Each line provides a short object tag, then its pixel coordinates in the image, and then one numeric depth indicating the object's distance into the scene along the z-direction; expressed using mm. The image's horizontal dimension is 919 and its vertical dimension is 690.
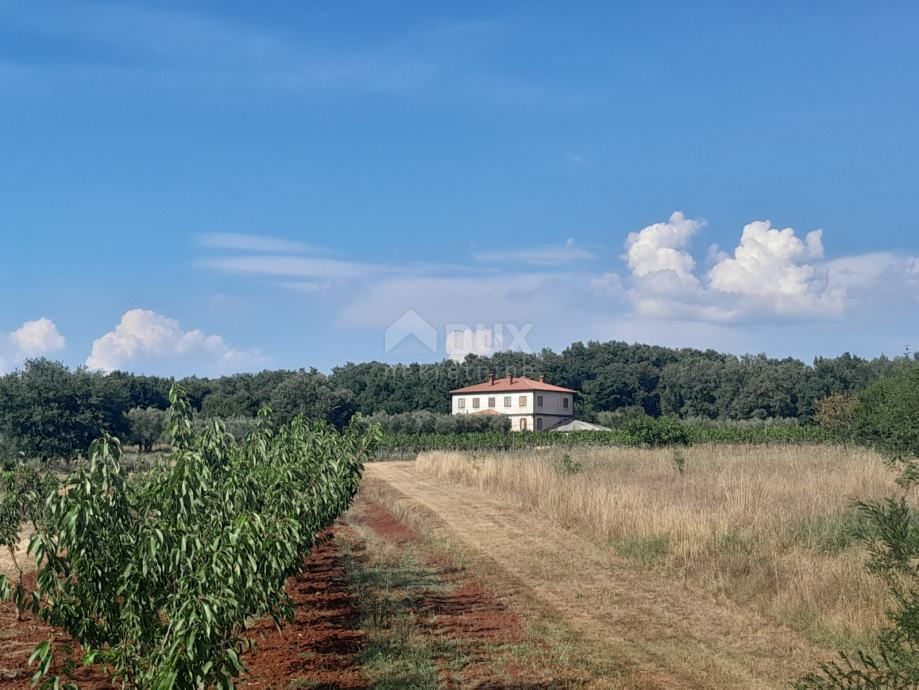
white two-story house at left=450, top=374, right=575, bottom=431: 78062
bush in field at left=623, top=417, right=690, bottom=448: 38719
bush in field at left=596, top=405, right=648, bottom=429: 79500
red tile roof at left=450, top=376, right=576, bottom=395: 78875
